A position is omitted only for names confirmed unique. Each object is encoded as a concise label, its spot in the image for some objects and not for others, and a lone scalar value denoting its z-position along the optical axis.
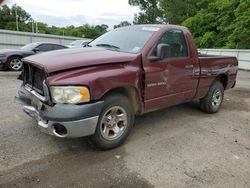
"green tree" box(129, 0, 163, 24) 33.82
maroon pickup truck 2.44
